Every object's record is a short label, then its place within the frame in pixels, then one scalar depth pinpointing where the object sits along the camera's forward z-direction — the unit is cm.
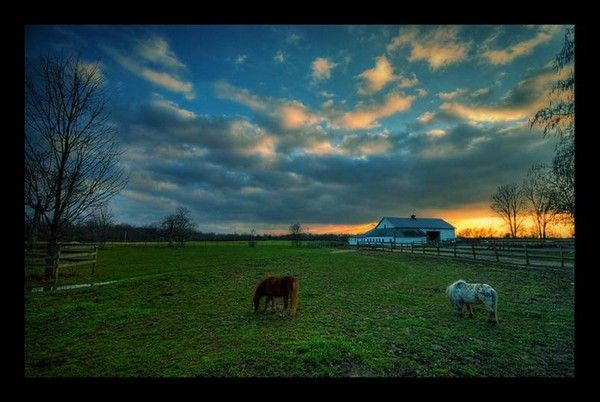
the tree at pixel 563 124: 943
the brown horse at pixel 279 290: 738
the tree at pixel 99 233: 3234
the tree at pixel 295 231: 7328
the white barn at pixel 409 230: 5556
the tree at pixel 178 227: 6225
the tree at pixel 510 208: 4625
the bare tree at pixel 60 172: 1236
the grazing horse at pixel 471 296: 670
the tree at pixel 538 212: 3411
